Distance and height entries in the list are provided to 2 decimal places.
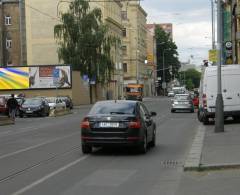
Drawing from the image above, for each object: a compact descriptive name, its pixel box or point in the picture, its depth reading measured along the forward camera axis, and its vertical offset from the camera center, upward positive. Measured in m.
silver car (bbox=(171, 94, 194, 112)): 48.66 -1.94
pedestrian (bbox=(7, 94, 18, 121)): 39.41 -1.49
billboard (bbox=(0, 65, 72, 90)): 73.94 +0.36
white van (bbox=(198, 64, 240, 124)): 28.75 -0.54
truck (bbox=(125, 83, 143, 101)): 92.00 -1.69
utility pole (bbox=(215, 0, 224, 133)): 22.45 -0.75
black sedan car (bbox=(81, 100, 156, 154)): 16.34 -1.24
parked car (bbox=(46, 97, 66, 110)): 50.78 -1.82
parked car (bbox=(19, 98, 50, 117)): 46.69 -1.95
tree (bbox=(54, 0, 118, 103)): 77.00 +4.48
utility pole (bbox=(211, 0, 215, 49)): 55.24 +4.66
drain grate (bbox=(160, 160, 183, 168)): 13.98 -1.91
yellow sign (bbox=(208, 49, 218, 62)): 42.24 +1.52
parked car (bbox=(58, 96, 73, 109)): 61.67 -1.99
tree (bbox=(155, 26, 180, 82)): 163.61 +6.70
